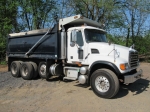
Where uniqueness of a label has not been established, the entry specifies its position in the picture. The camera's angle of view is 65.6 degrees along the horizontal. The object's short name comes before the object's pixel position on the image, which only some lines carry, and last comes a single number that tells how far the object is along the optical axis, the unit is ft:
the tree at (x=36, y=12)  45.99
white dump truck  13.56
